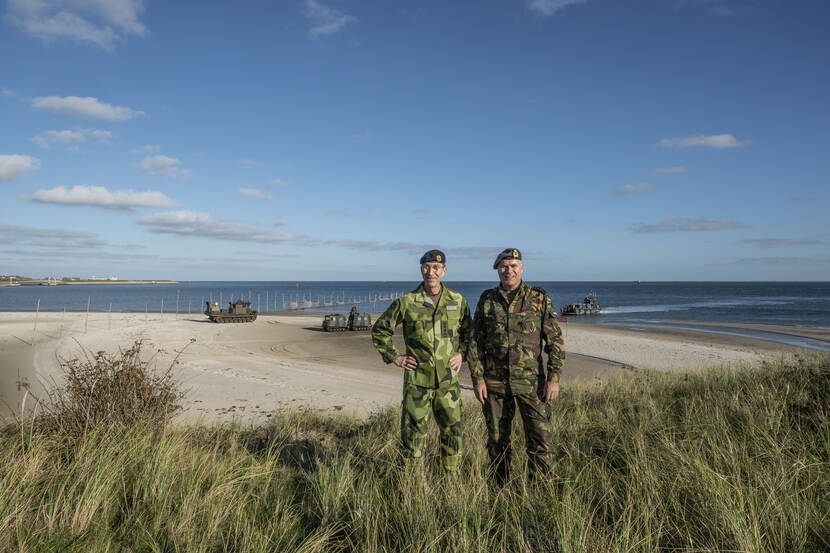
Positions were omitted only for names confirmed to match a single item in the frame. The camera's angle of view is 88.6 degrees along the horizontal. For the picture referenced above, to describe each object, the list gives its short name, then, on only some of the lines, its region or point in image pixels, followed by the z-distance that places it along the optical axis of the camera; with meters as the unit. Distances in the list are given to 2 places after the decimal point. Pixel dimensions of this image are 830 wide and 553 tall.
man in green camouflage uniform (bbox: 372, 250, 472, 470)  3.69
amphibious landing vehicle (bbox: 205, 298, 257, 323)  32.06
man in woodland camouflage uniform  3.62
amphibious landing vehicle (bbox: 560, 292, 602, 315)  53.41
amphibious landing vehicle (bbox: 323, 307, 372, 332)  27.36
